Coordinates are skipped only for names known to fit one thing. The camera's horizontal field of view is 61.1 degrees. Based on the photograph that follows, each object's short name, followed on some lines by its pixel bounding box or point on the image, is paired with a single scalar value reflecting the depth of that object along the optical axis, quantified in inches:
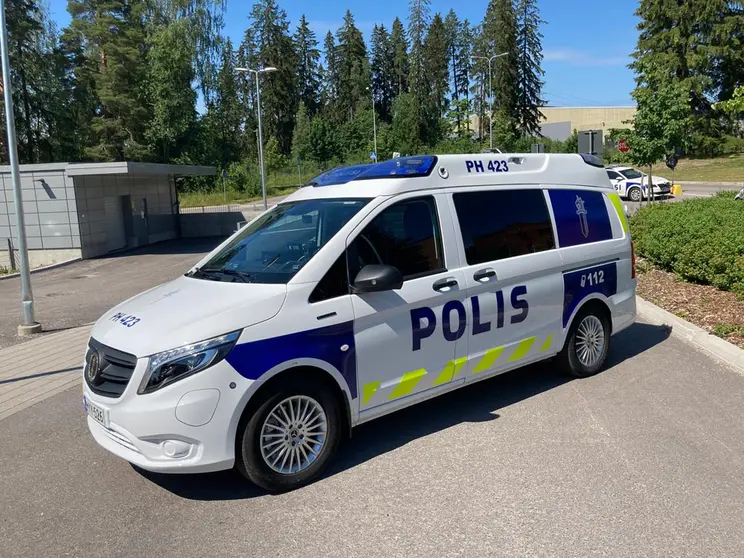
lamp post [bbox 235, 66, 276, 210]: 1298.0
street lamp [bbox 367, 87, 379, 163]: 2799.0
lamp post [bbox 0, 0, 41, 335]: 370.3
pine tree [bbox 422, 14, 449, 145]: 3353.8
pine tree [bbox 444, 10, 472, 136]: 3713.1
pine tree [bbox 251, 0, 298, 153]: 3558.1
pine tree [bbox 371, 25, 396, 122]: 3922.2
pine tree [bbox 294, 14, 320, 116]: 3863.2
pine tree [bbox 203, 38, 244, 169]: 2229.3
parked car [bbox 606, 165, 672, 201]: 1147.9
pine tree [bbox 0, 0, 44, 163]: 1565.8
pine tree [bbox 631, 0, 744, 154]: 2055.9
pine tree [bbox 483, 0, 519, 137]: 2881.4
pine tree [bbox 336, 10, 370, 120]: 3727.9
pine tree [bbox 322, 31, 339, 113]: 3922.2
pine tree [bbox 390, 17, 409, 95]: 3764.8
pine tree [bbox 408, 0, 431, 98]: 3201.3
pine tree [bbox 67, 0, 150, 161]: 1854.1
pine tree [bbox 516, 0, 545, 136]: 3029.0
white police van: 146.2
